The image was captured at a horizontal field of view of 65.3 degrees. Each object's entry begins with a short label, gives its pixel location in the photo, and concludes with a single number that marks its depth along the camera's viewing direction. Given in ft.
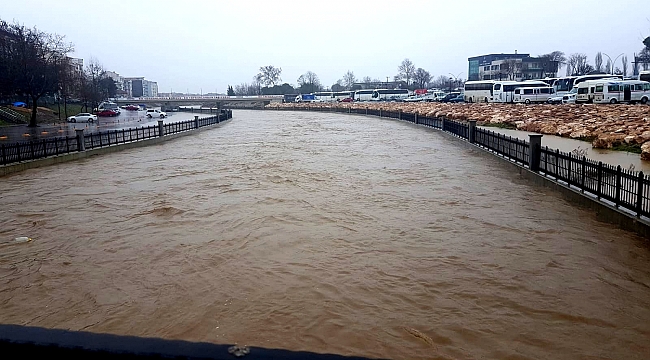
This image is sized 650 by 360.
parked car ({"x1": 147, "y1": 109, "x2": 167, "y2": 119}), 223.86
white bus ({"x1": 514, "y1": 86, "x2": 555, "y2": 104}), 186.50
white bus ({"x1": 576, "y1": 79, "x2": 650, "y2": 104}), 147.54
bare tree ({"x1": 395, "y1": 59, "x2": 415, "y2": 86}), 476.54
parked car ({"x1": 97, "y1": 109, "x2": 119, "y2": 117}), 222.05
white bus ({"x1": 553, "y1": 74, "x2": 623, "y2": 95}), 195.18
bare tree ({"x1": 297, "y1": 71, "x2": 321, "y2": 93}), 506.68
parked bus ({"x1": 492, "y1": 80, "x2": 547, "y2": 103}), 196.95
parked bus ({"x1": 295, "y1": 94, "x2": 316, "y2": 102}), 410.72
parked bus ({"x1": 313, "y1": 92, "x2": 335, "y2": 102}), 390.62
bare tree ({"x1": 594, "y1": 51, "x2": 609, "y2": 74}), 361.34
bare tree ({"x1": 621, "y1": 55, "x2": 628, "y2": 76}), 347.99
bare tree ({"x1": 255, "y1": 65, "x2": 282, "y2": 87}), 523.29
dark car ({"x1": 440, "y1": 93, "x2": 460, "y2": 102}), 271.22
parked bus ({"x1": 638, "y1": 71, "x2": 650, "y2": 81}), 175.52
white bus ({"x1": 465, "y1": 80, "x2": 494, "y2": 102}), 216.95
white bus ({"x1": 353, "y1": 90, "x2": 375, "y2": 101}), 356.38
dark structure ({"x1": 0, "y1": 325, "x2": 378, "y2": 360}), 4.56
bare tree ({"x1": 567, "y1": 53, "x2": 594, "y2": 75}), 356.55
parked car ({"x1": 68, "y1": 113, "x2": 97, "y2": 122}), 180.14
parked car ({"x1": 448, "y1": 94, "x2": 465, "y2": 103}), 256.81
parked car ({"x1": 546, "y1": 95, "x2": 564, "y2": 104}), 183.32
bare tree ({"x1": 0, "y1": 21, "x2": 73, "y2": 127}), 137.49
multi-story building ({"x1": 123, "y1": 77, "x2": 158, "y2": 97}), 628.12
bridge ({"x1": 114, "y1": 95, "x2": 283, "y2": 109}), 392.68
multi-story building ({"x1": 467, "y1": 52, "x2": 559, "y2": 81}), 367.04
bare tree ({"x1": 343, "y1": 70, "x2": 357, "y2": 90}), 567.67
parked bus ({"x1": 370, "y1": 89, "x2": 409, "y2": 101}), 344.49
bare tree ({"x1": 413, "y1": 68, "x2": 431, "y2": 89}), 463.42
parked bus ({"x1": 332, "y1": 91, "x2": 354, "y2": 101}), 387.16
